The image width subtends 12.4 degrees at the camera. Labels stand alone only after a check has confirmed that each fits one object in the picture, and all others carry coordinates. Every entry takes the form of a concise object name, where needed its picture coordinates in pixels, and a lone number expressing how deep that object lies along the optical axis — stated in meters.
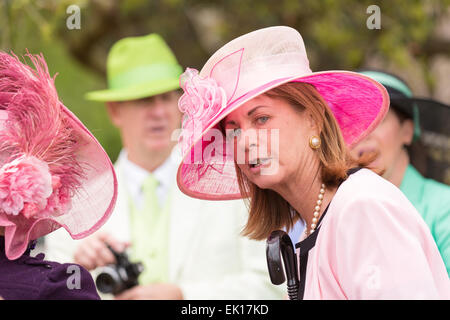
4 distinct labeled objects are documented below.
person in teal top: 3.56
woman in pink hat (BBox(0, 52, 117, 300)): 2.93
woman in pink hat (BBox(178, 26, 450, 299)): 2.85
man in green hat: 3.63
